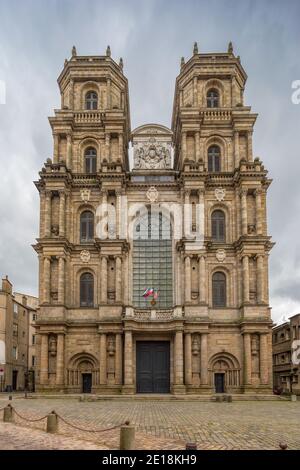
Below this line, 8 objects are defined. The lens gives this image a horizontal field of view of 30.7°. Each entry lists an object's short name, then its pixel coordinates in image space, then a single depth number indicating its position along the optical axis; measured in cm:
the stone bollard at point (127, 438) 1573
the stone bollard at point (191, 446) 1385
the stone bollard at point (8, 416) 2358
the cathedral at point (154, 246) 4753
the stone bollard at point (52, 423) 1973
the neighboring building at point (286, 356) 6750
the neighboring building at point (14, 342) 6856
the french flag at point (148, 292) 4882
